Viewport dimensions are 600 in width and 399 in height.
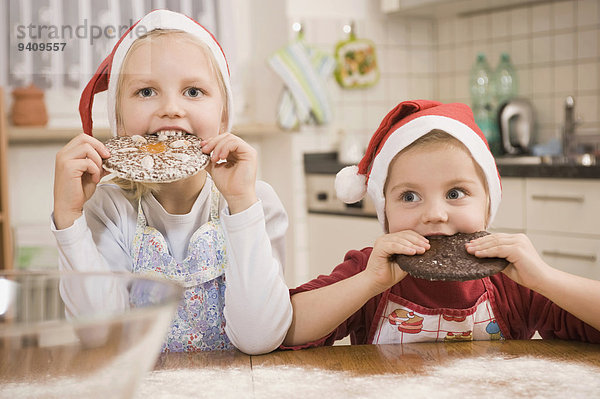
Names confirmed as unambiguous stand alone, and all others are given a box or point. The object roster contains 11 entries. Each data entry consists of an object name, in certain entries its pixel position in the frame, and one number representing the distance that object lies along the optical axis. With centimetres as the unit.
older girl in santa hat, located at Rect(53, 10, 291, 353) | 95
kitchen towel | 312
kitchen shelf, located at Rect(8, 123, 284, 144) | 284
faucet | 277
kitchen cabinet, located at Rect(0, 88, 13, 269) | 274
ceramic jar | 295
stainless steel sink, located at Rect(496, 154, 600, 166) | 255
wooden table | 72
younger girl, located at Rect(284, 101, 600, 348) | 94
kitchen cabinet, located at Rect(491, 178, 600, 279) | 222
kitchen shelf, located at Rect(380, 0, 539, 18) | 306
